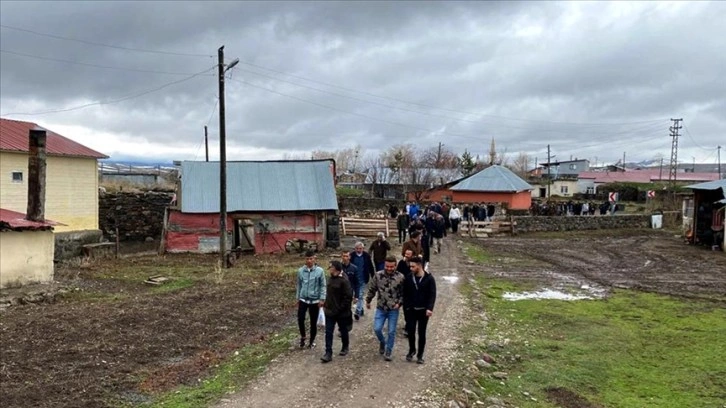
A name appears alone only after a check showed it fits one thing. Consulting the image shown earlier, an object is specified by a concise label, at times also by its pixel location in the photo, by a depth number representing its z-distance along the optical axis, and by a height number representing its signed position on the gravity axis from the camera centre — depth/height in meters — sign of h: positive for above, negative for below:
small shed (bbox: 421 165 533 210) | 45.53 +0.98
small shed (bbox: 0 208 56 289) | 16.83 -1.56
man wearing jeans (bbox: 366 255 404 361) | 9.29 -1.52
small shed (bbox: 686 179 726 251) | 29.70 -0.25
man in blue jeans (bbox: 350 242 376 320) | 11.38 -1.23
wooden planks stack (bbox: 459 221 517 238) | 33.91 -1.54
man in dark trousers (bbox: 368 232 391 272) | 13.48 -1.12
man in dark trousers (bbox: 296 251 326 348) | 9.80 -1.46
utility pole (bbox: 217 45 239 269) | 21.05 +1.75
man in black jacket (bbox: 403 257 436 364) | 9.04 -1.49
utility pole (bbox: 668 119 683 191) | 66.30 +6.93
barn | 27.20 -0.54
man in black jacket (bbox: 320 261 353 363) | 9.38 -1.63
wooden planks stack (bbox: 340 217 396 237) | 32.91 -1.42
